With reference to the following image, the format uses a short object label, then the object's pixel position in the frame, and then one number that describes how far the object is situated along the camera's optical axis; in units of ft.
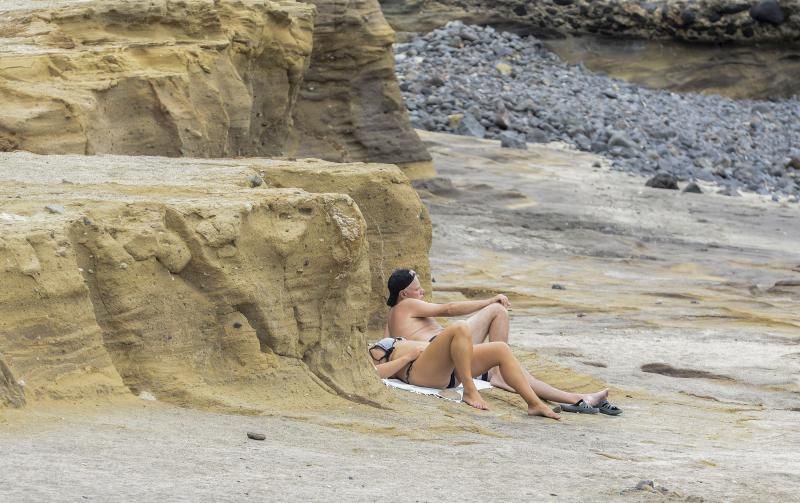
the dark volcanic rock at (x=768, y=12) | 198.80
